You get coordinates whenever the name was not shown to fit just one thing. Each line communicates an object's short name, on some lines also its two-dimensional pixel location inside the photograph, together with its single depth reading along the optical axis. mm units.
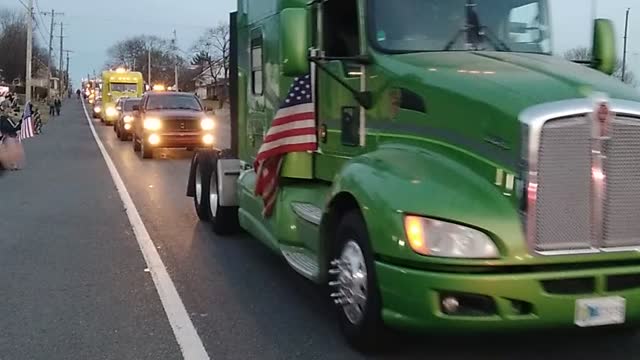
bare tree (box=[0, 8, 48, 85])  110062
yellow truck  46375
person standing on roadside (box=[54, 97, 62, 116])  65169
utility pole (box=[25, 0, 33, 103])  48812
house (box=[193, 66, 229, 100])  116438
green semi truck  4559
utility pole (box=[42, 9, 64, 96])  102606
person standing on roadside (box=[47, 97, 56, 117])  62969
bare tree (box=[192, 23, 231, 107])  106488
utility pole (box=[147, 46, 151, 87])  115875
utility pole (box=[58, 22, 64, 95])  126262
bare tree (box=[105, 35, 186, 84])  133000
